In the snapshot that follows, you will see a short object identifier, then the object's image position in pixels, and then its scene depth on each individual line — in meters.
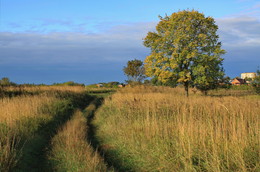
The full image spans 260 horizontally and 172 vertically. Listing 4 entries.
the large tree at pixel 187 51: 26.86
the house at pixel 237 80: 77.42
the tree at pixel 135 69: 62.59
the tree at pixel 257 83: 31.88
